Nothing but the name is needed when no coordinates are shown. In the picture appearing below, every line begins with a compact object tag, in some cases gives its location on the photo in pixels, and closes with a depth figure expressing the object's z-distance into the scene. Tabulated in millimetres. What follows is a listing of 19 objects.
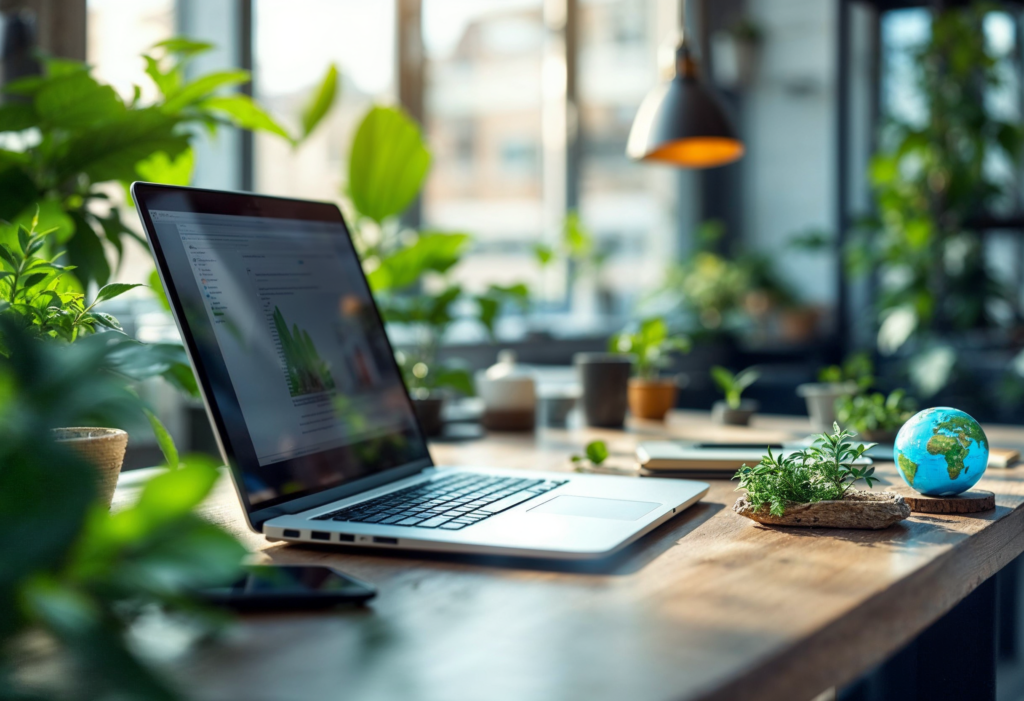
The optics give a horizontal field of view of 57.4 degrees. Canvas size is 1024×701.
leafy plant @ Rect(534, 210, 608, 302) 3635
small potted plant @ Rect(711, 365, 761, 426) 1675
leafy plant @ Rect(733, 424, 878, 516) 835
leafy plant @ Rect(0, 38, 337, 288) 1166
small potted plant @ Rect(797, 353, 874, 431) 1549
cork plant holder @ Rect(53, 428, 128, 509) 757
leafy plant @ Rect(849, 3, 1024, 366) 3609
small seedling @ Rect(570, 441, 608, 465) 1139
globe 901
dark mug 1636
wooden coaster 889
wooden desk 481
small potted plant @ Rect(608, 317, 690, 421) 1758
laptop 782
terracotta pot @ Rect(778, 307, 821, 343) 4738
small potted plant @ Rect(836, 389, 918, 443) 1316
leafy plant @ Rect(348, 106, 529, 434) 1680
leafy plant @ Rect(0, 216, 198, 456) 732
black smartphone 597
